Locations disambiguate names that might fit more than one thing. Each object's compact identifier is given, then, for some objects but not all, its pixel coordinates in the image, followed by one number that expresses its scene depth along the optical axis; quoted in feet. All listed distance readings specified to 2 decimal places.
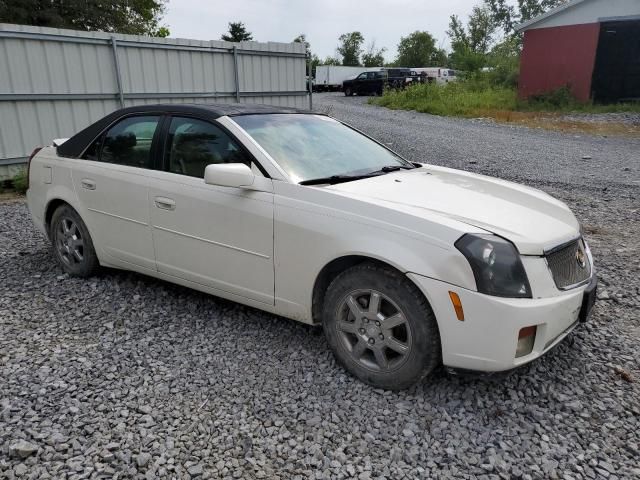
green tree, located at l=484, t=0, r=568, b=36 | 206.90
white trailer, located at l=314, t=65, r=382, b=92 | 136.87
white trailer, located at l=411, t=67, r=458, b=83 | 114.96
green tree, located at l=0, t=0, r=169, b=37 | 55.88
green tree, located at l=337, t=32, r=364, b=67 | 218.79
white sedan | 8.55
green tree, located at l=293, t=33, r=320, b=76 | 143.10
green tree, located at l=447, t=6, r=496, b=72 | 197.66
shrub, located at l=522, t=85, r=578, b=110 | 66.92
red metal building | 65.21
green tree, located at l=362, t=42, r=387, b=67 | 212.64
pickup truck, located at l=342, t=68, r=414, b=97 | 108.99
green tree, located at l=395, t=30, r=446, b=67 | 208.74
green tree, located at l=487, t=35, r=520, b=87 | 85.35
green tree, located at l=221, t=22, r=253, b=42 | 161.79
